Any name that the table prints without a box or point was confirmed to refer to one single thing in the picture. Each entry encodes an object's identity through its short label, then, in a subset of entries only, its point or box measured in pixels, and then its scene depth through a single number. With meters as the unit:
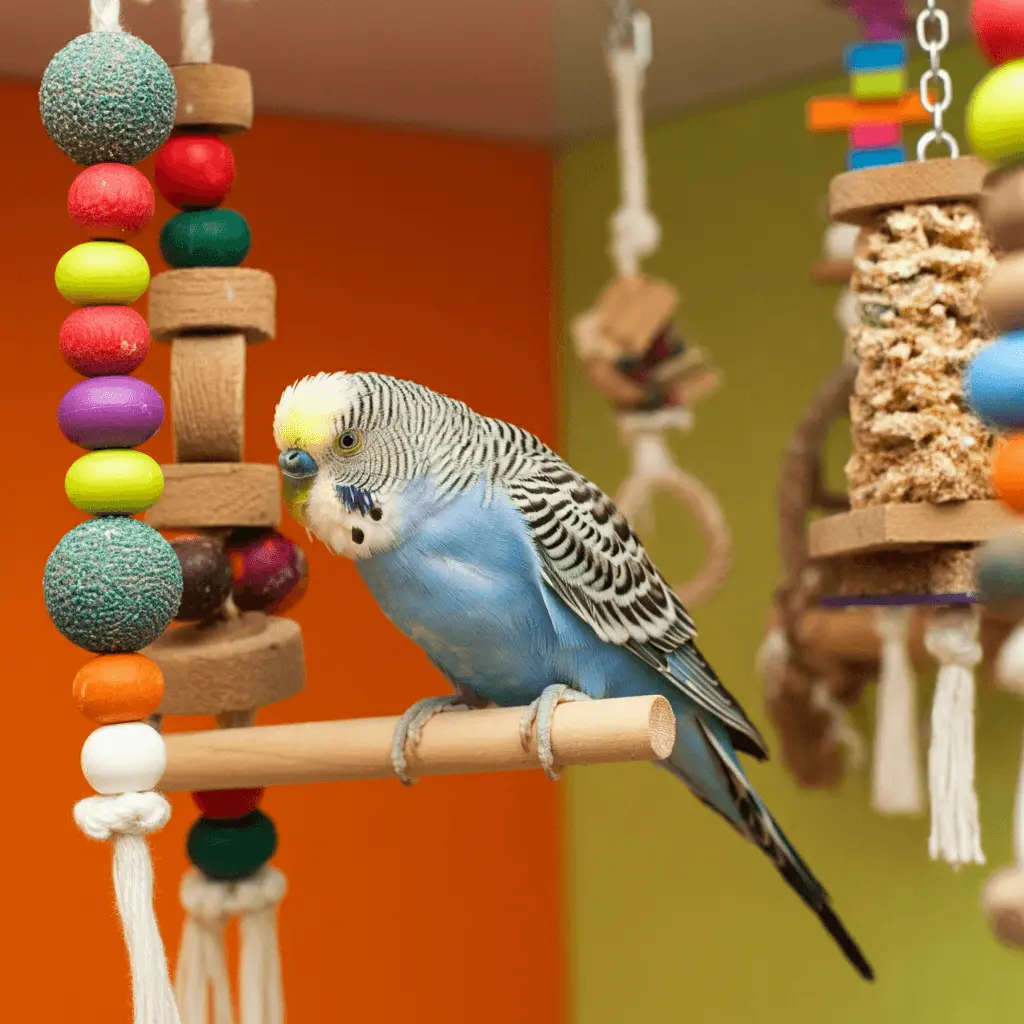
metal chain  0.75
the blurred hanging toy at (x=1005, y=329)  0.58
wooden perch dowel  0.71
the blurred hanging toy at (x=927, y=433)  0.76
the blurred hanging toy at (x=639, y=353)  0.90
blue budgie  0.73
